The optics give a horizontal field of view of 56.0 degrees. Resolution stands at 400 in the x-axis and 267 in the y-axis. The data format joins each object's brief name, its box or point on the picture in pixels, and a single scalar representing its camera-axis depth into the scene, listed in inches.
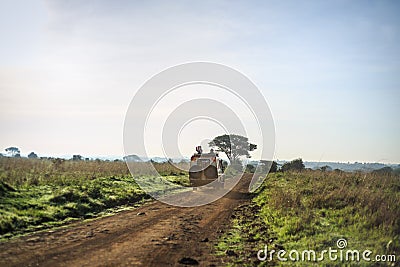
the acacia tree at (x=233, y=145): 2881.4
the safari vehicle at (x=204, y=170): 1046.4
